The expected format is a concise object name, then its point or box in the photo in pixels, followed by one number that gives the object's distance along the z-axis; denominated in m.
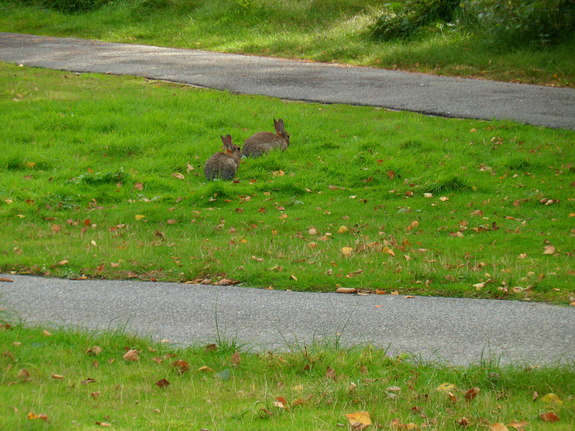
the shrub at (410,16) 47.34
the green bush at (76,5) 66.25
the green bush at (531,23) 41.19
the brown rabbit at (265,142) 27.42
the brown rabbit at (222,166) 25.52
